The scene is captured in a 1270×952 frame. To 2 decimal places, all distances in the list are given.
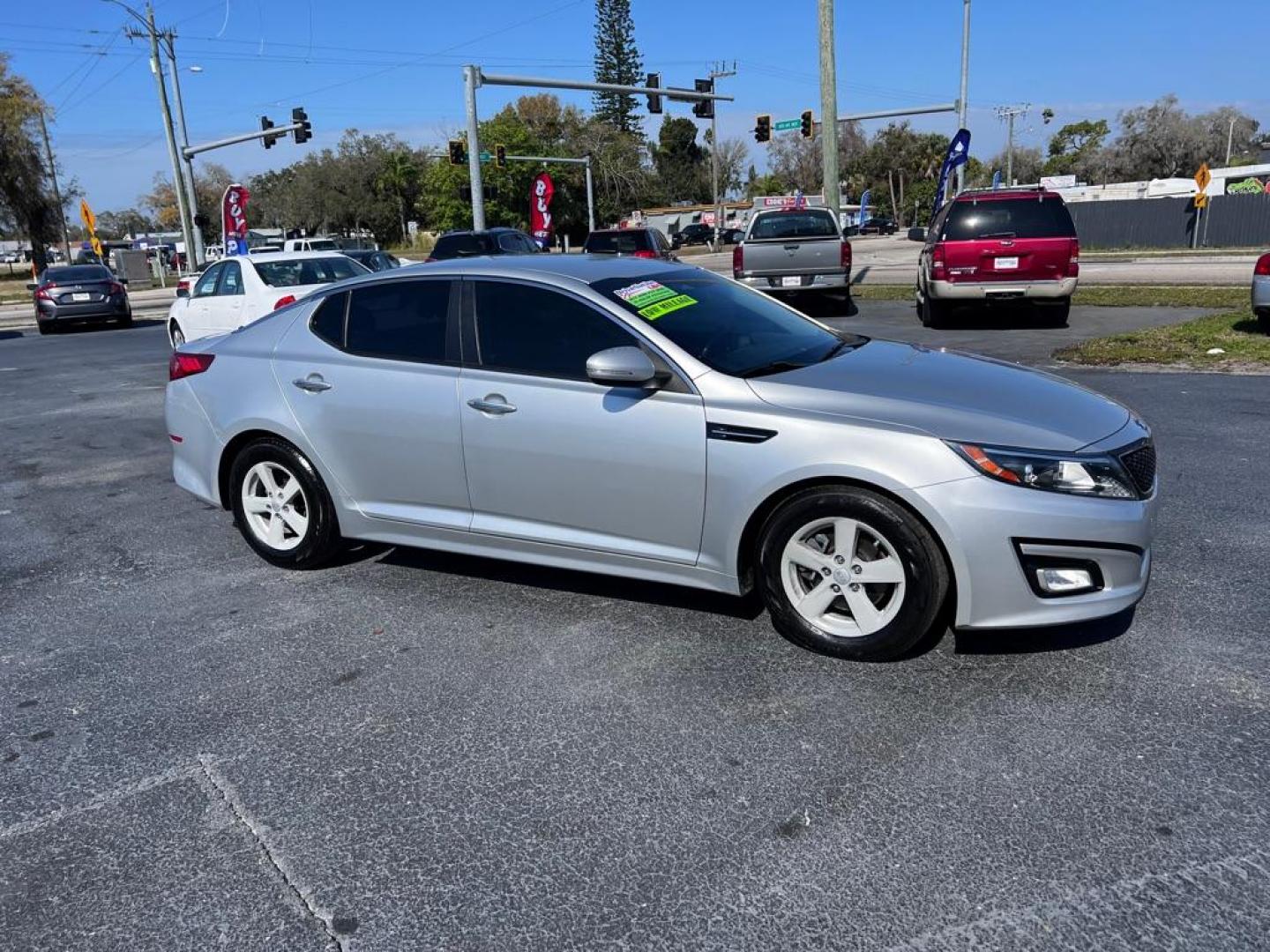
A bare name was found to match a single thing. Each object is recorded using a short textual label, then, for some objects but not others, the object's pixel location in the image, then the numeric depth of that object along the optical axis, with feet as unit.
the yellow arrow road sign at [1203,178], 122.31
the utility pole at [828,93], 71.26
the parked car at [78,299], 74.49
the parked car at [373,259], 57.67
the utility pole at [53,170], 170.71
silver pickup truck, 55.83
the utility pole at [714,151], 185.43
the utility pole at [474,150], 84.64
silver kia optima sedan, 11.91
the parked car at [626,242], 70.28
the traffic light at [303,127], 102.68
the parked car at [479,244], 62.18
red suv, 45.47
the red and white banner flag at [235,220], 96.22
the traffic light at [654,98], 96.99
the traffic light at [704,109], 110.52
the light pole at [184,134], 113.91
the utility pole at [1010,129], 273.13
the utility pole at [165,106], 111.04
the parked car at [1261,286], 37.14
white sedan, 43.93
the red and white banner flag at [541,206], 97.14
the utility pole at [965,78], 95.45
